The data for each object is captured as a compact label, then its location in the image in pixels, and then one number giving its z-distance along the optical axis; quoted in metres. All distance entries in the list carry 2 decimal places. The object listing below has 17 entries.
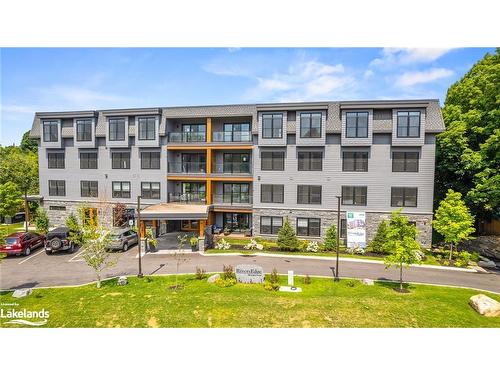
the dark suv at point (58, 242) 21.56
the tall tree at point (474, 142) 21.72
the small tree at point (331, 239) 22.90
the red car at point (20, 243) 20.81
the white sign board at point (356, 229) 22.69
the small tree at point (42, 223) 27.81
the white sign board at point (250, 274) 15.78
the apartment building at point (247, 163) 23.06
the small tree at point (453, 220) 19.31
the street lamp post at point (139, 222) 19.43
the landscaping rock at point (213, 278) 15.86
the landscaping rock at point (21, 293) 13.76
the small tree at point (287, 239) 22.69
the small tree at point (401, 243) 14.66
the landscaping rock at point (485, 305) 12.17
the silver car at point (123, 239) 21.94
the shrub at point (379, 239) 22.16
